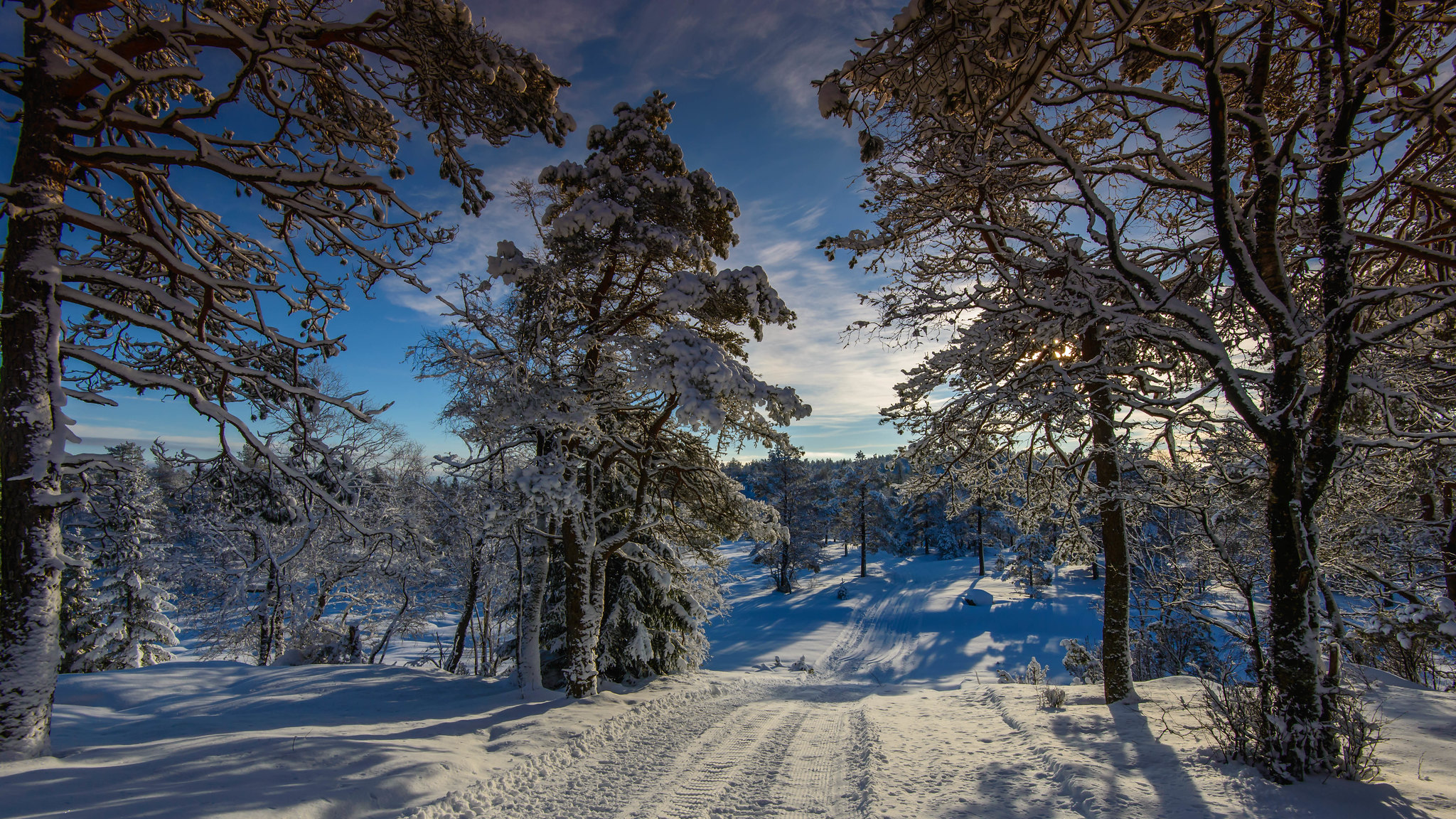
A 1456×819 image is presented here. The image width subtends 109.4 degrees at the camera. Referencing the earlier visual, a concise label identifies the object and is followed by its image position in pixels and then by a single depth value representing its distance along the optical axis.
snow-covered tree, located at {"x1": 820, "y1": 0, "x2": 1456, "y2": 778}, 3.61
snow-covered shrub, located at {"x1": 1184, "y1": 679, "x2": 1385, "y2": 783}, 4.17
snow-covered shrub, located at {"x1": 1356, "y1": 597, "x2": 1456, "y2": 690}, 7.82
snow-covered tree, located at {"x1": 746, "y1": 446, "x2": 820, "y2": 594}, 43.78
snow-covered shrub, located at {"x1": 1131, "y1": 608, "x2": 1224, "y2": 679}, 20.02
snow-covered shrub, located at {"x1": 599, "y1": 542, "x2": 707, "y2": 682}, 12.65
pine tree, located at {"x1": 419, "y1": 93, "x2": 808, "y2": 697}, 7.58
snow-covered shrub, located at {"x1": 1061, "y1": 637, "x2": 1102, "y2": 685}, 16.27
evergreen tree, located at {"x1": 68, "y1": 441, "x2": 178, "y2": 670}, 19.22
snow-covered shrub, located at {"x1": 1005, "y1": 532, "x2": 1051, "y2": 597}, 40.03
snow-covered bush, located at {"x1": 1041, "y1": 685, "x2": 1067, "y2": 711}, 8.12
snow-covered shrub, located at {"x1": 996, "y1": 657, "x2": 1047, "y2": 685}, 14.22
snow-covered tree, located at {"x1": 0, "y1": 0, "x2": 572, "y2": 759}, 4.50
